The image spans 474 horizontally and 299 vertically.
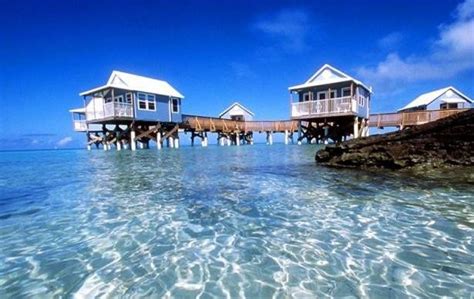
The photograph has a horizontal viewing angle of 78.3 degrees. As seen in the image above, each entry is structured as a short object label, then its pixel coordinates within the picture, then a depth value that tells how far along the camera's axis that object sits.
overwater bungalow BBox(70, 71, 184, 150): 25.69
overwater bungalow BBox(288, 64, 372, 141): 23.84
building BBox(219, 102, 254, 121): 44.03
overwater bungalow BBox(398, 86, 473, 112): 32.88
